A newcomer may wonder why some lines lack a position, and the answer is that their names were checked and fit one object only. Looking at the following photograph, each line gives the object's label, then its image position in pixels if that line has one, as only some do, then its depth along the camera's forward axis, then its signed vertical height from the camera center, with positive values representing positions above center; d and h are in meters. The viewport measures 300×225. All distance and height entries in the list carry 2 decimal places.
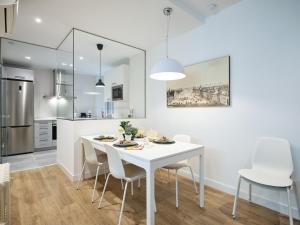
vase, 2.33 -0.36
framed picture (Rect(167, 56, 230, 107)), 2.43 +0.42
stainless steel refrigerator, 4.33 -0.13
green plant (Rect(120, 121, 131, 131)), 2.37 -0.20
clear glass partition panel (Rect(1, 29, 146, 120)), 3.60 +1.10
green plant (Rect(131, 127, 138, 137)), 2.35 -0.28
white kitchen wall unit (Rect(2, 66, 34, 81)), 4.34 +1.02
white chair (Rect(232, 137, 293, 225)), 1.68 -0.65
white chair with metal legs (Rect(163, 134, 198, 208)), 2.22 -0.72
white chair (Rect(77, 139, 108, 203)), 2.37 -0.64
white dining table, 1.50 -0.47
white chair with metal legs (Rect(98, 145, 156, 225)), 1.74 -0.66
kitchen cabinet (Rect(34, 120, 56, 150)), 4.79 -0.70
